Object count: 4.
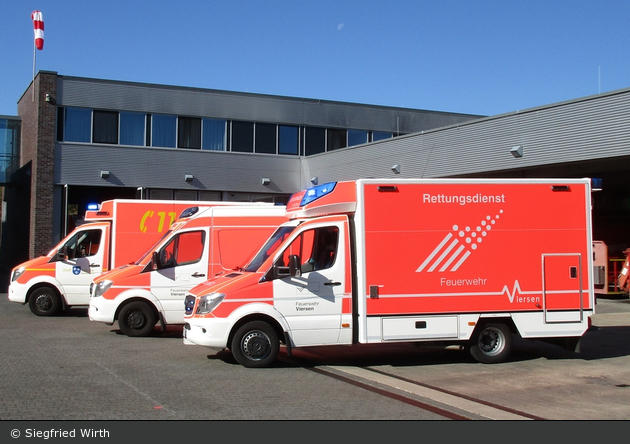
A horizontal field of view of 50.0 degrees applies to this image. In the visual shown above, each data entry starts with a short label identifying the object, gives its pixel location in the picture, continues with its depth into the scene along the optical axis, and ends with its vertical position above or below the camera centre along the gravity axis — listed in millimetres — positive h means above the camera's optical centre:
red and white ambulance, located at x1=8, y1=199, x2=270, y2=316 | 16750 -31
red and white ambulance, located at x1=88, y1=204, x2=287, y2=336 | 13289 +26
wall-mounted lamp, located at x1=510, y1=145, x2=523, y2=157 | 19844 +3506
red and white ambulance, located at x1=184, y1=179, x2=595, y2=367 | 9977 -73
